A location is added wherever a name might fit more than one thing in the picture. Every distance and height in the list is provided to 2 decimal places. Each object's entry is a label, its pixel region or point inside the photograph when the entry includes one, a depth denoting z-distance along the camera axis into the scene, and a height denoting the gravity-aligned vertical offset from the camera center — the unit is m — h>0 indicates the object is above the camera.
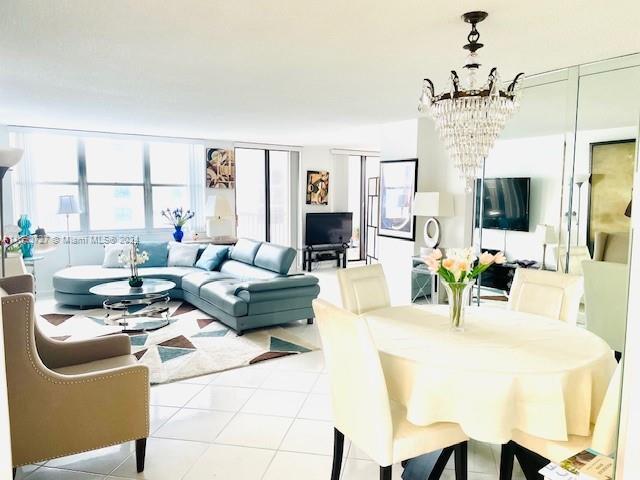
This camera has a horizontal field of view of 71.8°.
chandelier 2.47 +0.50
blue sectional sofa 4.63 -1.04
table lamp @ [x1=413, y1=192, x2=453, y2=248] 4.98 -0.10
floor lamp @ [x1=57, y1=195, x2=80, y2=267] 6.28 -0.11
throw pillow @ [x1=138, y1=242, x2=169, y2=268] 6.58 -0.83
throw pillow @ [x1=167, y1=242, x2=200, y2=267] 6.58 -0.86
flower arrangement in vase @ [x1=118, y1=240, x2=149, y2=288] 4.94 -0.73
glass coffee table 4.74 -1.22
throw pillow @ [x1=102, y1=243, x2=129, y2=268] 6.34 -0.85
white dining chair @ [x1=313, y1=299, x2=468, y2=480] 1.86 -0.93
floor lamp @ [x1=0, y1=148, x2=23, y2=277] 2.77 +0.25
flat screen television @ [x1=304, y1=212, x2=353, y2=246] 8.56 -0.61
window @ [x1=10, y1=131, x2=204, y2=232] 6.38 +0.29
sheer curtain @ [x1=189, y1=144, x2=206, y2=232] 7.62 +0.26
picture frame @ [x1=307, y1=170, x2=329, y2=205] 8.63 +0.20
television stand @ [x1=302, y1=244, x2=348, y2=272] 8.69 -1.14
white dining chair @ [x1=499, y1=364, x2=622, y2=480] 1.68 -1.02
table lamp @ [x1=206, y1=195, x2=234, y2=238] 7.28 -0.20
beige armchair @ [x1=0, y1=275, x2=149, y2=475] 2.00 -1.01
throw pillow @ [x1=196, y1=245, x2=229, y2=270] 6.36 -0.87
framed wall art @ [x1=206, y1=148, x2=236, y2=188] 7.72 +0.51
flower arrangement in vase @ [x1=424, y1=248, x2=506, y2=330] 2.32 -0.40
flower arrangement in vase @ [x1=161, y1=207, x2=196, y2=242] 7.32 -0.32
